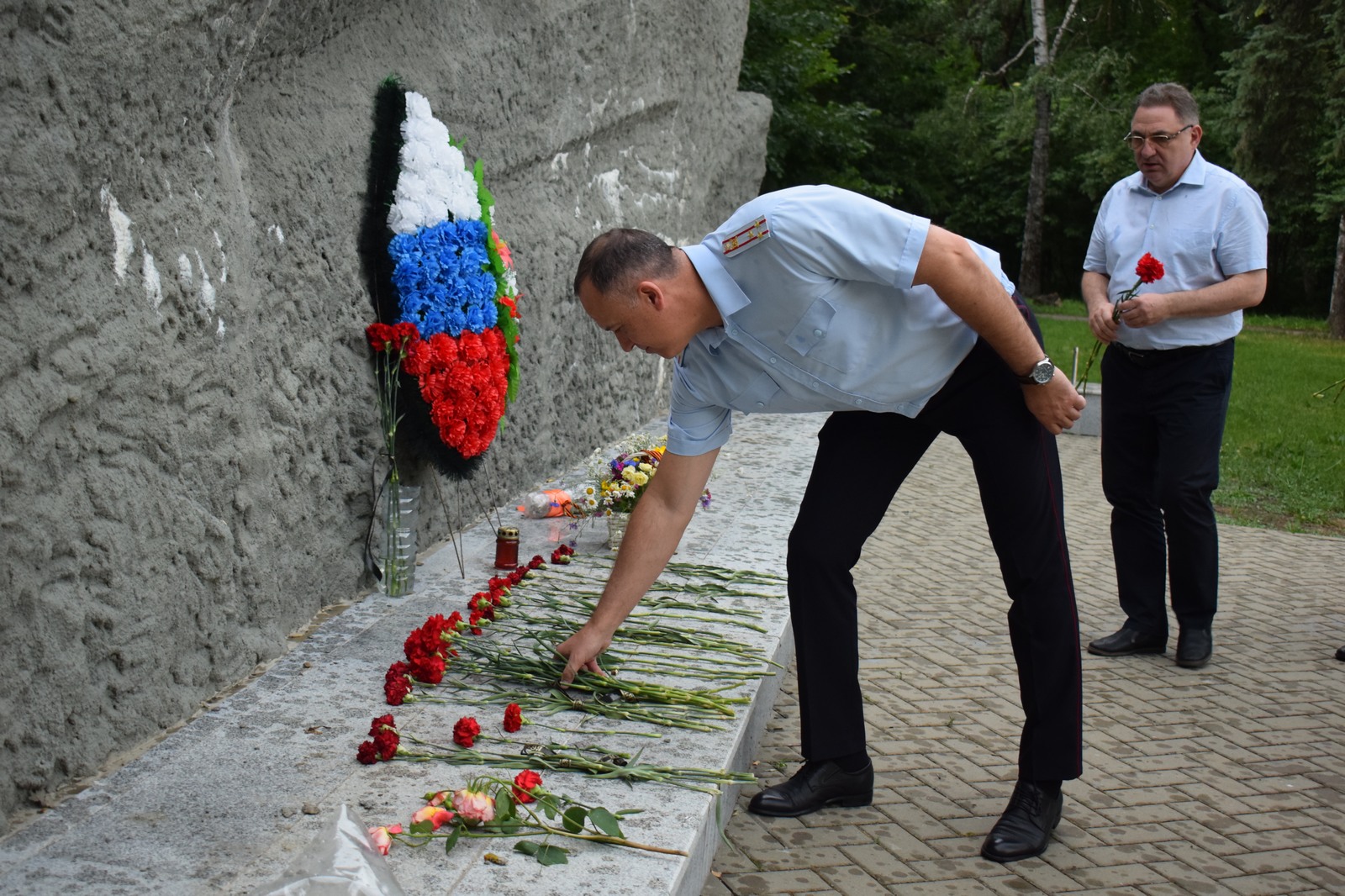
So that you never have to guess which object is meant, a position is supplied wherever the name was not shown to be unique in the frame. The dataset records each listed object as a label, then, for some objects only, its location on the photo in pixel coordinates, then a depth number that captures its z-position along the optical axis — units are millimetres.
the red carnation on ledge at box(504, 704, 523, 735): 3105
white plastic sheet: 2119
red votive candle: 4695
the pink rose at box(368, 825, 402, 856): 2496
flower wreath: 4426
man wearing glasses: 4453
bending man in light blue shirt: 2764
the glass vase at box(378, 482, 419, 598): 4359
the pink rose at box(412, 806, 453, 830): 2598
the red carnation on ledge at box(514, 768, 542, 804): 2725
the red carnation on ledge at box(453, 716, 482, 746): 3008
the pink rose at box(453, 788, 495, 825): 2611
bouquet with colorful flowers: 5062
